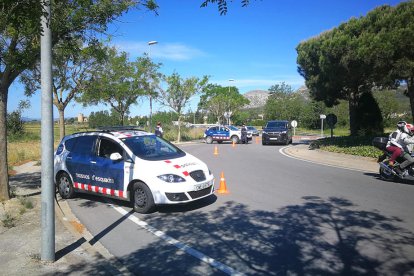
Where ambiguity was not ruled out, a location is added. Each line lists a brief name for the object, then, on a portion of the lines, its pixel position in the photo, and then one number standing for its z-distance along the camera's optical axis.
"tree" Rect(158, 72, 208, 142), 36.09
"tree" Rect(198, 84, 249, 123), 59.78
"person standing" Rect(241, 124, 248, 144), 32.59
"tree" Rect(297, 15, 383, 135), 17.97
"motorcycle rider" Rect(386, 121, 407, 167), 10.62
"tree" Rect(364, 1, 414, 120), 16.62
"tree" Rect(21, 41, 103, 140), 16.96
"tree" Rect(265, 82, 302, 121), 70.43
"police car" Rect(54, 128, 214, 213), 7.47
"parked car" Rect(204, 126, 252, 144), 33.09
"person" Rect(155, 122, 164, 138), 28.04
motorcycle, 10.52
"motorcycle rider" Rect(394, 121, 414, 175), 10.44
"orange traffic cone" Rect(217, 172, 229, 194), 9.81
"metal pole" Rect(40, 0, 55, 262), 4.91
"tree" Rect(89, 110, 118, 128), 41.83
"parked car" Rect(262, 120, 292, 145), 30.17
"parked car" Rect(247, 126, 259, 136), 46.99
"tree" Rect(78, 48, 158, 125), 19.66
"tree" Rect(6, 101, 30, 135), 34.75
